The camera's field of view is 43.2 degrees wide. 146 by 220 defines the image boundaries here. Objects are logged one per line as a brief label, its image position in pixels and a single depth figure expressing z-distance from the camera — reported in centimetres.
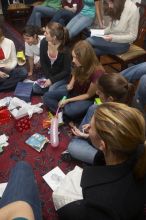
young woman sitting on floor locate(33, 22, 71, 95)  210
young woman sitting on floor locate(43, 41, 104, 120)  178
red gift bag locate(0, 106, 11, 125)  198
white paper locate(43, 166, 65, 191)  155
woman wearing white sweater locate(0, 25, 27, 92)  226
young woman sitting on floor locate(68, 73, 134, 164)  151
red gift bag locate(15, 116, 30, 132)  187
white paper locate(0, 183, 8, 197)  147
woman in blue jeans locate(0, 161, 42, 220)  89
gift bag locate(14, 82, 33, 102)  217
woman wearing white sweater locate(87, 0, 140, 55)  221
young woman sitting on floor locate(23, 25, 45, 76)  228
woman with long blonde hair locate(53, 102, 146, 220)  90
